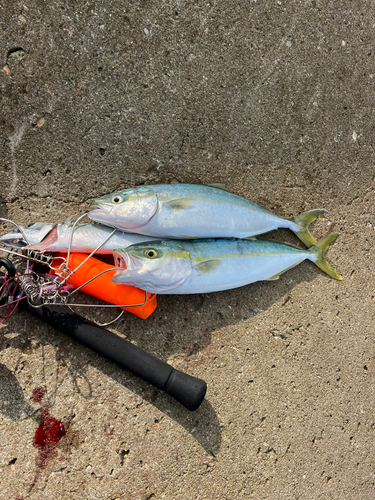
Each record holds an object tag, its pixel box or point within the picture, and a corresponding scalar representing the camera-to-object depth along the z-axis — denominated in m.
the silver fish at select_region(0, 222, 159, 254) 0.46
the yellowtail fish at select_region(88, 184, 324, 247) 0.46
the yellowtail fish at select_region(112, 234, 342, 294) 0.45
